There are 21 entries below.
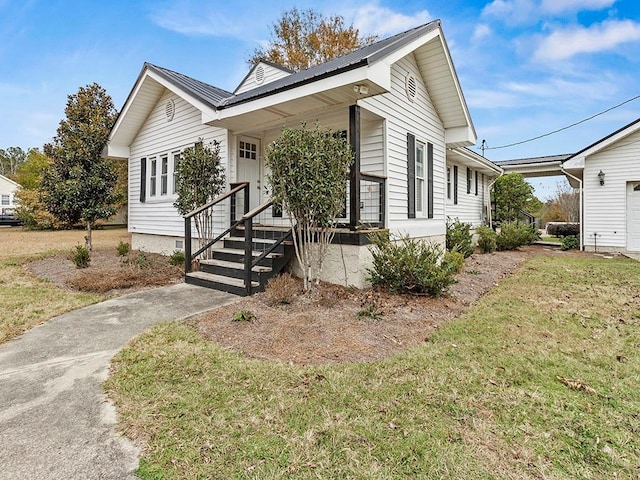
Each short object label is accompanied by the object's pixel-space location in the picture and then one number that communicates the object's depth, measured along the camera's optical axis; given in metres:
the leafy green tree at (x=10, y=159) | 62.68
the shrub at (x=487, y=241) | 13.01
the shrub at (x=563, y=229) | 18.85
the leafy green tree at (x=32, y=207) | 23.73
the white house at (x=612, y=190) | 12.02
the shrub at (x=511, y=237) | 13.57
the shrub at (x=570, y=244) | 13.94
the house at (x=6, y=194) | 40.37
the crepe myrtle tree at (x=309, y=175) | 5.27
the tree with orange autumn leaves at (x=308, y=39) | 20.58
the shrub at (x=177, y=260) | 8.63
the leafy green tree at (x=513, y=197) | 16.72
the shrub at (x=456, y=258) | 7.71
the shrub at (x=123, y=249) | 10.25
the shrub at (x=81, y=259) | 8.48
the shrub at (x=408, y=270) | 5.83
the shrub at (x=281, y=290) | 5.46
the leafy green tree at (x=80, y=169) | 10.36
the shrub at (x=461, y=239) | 11.00
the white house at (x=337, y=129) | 6.28
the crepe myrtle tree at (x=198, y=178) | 8.08
